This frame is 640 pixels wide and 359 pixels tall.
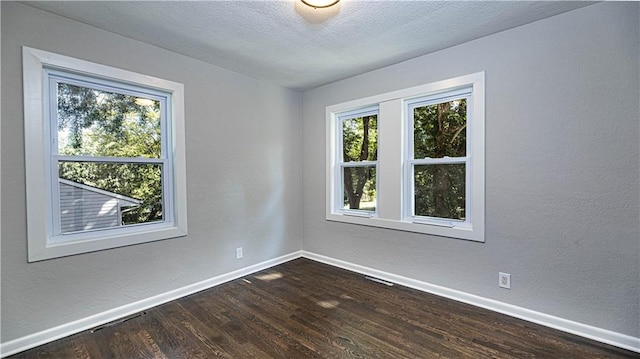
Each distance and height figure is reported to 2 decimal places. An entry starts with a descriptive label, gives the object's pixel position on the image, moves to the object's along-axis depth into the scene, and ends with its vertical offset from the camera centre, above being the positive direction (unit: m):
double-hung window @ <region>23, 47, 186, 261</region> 2.05 +0.18
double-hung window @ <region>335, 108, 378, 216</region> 3.49 +0.18
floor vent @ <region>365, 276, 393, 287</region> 3.08 -1.22
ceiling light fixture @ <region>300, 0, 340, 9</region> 1.93 +1.22
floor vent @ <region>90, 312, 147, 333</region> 2.23 -1.23
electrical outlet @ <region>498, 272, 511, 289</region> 2.42 -0.94
